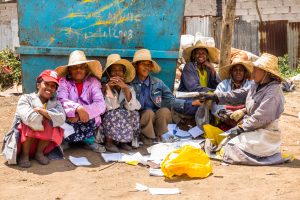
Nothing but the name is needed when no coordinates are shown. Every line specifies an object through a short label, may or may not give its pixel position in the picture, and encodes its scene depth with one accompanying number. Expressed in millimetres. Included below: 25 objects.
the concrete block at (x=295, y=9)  12250
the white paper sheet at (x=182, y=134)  5836
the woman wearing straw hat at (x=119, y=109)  5148
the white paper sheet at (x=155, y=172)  4355
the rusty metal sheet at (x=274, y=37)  12040
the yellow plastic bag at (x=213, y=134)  5219
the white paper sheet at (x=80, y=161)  4699
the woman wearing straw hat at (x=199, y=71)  5996
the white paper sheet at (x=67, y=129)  4839
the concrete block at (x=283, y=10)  12477
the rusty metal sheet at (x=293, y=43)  11836
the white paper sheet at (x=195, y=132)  5796
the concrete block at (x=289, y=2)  12352
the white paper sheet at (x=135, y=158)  4773
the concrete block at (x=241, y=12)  13508
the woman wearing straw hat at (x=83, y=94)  4938
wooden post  7086
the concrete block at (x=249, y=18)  13297
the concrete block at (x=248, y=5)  13281
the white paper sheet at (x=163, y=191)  3820
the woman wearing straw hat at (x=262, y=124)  4568
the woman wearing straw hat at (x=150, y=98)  5523
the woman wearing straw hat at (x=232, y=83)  5504
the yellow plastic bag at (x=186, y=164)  4238
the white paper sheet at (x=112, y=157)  4836
